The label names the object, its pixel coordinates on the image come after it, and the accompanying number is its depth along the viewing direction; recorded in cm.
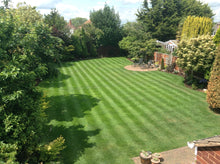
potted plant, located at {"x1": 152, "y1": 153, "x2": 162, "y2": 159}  868
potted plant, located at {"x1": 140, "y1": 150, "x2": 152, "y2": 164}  852
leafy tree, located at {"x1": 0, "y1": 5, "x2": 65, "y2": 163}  635
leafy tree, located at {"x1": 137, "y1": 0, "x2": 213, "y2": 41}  4666
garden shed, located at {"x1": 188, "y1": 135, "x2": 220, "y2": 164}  535
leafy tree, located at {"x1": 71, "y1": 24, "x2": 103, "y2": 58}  3791
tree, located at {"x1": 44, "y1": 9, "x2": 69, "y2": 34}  3532
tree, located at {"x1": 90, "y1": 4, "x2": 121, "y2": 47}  4069
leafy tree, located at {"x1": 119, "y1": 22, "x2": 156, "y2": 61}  3097
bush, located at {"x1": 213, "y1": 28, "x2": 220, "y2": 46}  1762
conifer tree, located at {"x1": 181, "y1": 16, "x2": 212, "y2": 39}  3123
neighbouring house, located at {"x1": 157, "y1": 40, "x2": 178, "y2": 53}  3451
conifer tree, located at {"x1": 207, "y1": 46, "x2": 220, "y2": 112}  1327
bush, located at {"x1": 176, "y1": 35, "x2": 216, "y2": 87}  1739
